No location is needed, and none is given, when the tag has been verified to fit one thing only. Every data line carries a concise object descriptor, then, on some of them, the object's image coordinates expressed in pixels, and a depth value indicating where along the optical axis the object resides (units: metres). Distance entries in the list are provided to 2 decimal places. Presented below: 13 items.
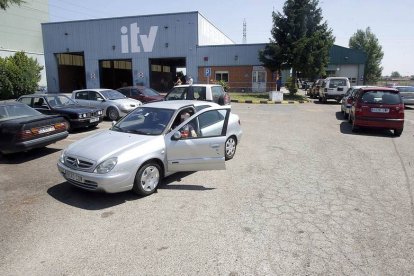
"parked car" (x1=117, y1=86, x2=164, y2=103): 16.55
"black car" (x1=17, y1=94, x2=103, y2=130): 10.90
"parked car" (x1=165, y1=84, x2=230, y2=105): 12.69
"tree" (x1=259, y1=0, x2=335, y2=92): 26.37
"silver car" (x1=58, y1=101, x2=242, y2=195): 4.95
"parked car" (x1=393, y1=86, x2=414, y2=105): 21.00
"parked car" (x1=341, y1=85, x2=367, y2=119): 14.05
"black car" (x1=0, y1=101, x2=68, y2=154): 7.38
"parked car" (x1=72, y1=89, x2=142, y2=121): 13.67
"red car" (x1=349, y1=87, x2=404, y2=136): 10.73
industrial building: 32.94
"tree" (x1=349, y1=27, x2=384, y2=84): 59.78
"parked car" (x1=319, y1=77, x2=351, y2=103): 22.91
